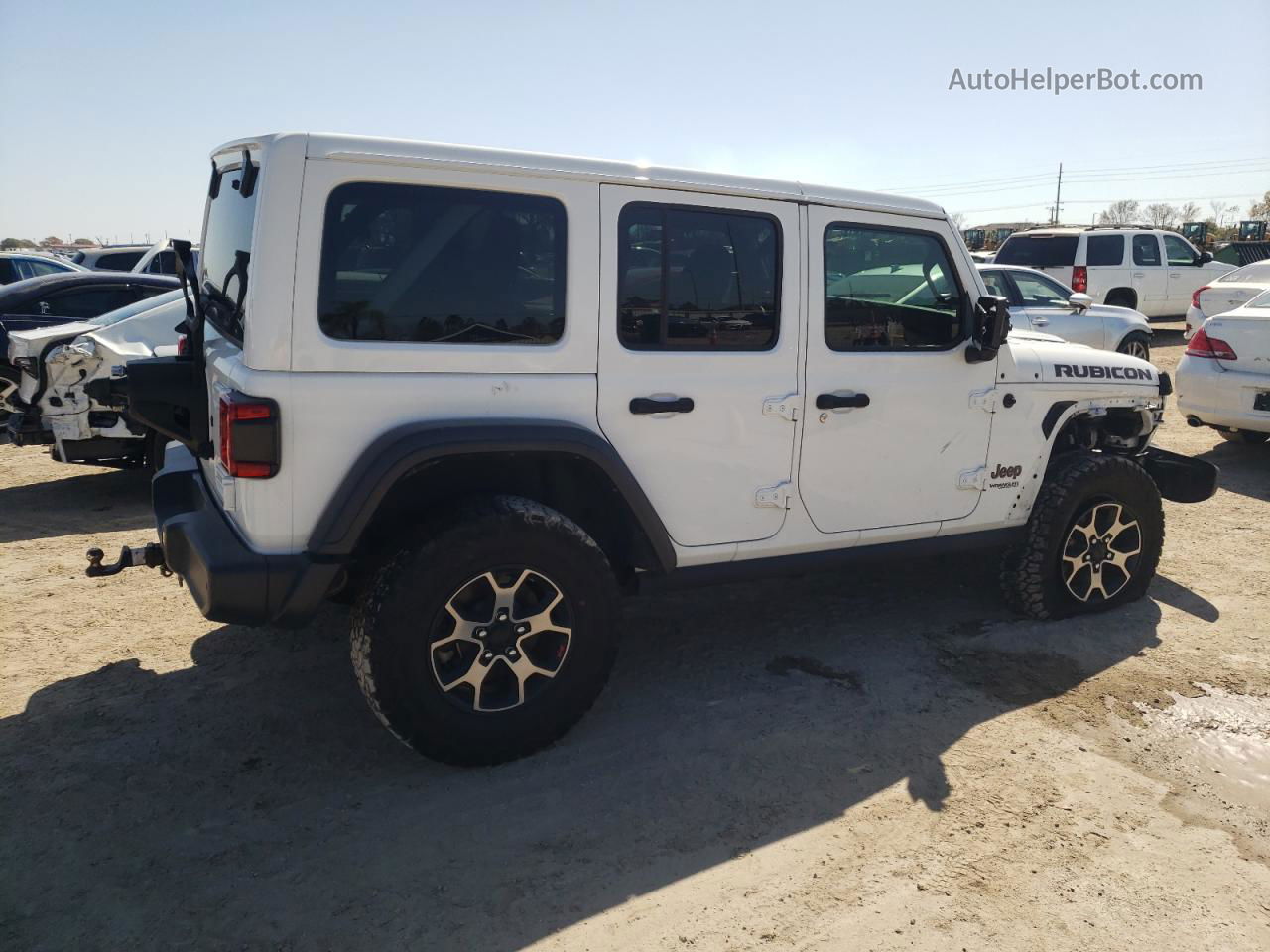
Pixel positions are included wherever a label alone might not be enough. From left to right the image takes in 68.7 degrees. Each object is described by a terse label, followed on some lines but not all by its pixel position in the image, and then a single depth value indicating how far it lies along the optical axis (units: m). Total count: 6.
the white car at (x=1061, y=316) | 10.41
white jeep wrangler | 2.95
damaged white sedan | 6.49
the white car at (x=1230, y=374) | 7.43
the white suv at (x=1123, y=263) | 15.02
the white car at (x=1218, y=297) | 11.45
